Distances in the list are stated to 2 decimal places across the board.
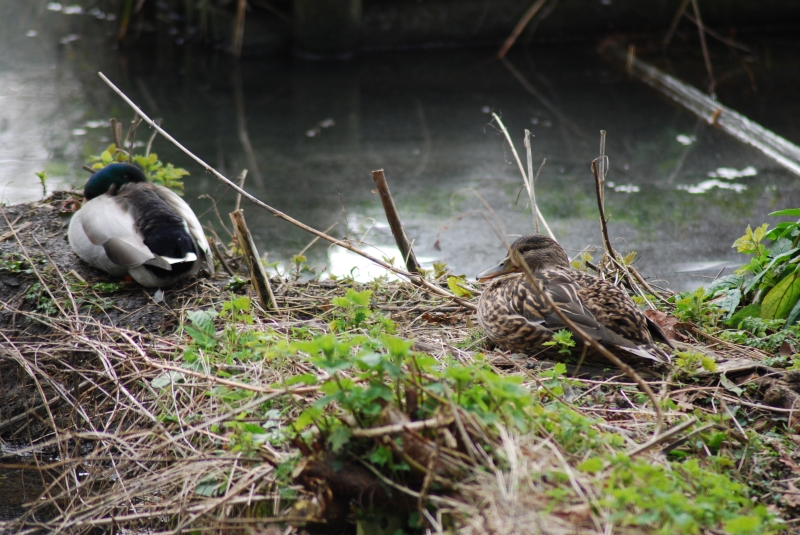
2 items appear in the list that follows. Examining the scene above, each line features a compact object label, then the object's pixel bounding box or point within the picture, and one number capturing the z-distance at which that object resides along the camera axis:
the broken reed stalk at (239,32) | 21.50
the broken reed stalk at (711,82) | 19.37
